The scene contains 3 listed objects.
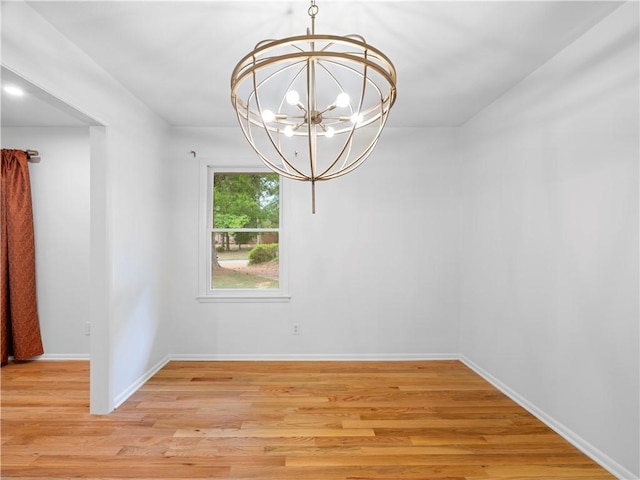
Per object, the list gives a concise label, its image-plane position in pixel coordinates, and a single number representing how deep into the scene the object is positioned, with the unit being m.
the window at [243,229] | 3.91
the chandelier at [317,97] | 1.19
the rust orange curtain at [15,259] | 3.64
